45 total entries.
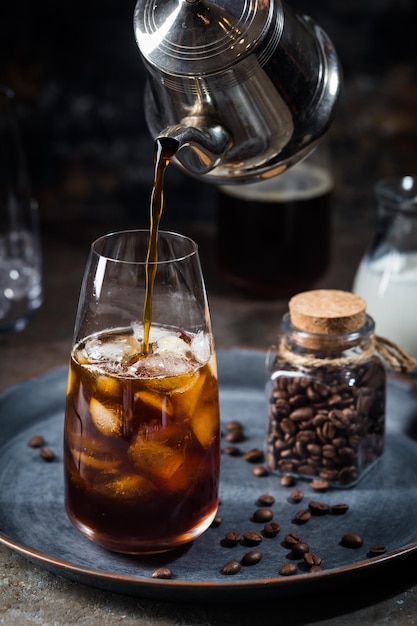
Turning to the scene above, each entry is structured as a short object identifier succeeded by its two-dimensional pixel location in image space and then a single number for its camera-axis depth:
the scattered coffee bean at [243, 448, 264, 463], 0.65
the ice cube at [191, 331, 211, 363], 0.56
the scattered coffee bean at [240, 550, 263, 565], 0.56
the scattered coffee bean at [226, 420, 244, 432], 0.68
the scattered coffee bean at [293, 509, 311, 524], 0.59
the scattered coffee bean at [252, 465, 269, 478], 0.64
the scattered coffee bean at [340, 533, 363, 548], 0.57
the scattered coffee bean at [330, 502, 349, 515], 0.60
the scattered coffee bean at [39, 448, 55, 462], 0.64
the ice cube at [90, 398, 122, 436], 0.54
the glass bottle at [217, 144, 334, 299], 0.87
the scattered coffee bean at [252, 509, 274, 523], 0.59
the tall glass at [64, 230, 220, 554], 0.54
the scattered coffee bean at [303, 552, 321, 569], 0.55
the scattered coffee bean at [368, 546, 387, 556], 0.56
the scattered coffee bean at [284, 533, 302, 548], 0.57
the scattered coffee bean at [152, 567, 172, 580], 0.54
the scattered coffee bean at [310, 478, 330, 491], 0.62
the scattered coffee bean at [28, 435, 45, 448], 0.66
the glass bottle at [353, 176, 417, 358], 0.76
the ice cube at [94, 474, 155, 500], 0.55
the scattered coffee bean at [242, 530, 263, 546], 0.57
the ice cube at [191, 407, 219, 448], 0.55
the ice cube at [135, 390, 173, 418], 0.54
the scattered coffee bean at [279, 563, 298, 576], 0.54
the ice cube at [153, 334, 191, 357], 0.56
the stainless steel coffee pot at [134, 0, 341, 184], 0.55
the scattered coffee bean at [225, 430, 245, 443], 0.67
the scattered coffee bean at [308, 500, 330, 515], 0.60
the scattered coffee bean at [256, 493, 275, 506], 0.61
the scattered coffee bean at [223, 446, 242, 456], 0.66
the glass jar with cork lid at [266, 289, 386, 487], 0.62
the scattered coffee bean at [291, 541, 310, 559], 0.56
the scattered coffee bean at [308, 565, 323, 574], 0.54
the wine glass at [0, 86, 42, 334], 0.81
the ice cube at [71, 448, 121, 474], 0.55
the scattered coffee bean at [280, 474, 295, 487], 0.63
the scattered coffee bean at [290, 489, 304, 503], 0.61
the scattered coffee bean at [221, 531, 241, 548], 0.57
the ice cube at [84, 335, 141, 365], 0.55
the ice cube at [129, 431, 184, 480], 0.54
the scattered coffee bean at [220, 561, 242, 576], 0.55
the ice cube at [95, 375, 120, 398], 0.54
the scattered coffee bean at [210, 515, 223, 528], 0.59
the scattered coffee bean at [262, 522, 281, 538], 0.58
